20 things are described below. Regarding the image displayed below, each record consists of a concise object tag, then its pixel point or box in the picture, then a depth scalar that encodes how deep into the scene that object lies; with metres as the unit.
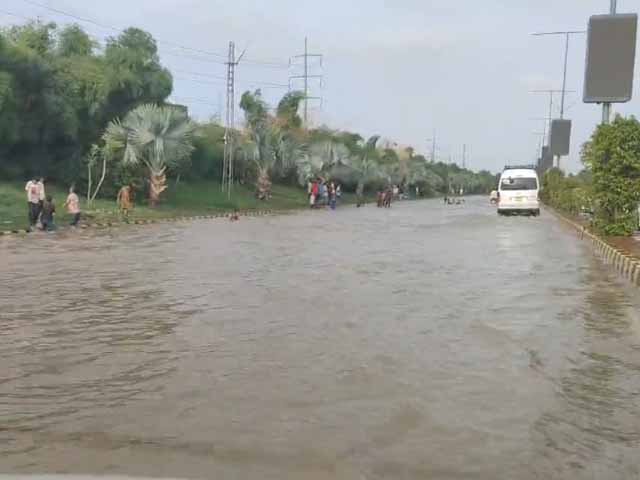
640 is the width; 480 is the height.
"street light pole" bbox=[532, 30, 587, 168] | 56.56
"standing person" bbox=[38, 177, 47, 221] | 21.80
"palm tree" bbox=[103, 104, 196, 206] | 31.59
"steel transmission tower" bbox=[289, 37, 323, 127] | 64.22
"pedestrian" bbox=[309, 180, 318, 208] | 45.62
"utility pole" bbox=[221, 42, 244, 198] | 40.31
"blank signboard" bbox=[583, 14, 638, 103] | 21.98
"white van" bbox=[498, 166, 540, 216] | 34.53
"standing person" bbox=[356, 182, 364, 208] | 54.12
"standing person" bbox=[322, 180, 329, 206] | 47.42
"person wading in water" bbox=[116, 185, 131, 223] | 27.73
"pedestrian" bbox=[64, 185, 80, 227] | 23.78
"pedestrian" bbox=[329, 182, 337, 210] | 45.19
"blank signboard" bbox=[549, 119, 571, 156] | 52.66
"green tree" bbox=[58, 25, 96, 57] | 35.53
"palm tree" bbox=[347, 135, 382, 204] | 59.03
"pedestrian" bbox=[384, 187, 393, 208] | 52.19
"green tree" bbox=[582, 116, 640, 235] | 18.69
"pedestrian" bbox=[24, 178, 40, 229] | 21.73
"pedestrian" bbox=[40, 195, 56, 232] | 21.81
